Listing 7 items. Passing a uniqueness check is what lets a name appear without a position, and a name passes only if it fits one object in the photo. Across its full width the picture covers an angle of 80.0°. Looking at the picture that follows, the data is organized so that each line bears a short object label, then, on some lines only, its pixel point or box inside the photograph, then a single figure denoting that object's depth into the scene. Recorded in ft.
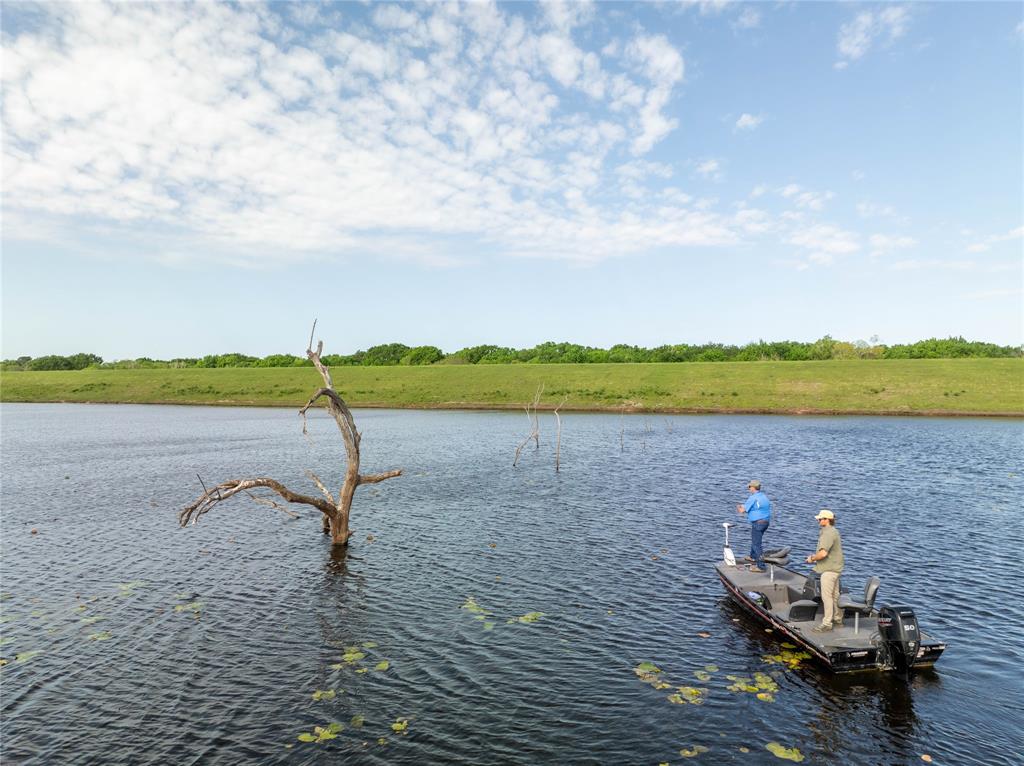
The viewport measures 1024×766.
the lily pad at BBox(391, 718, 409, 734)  46.57
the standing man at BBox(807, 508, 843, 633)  58.59
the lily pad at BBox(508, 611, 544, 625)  66.54
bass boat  53.62
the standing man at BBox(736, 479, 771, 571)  82.43
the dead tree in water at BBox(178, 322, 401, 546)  92.32
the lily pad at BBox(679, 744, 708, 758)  43.16
